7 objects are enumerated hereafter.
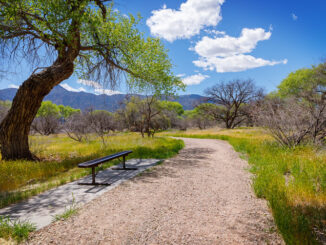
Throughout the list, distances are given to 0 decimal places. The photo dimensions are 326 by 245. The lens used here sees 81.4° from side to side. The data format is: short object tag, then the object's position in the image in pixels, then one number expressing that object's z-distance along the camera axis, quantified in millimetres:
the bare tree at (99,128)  13331
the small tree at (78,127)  16453
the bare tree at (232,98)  35981
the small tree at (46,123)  37938
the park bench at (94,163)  4888
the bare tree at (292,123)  8648
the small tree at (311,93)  8450
